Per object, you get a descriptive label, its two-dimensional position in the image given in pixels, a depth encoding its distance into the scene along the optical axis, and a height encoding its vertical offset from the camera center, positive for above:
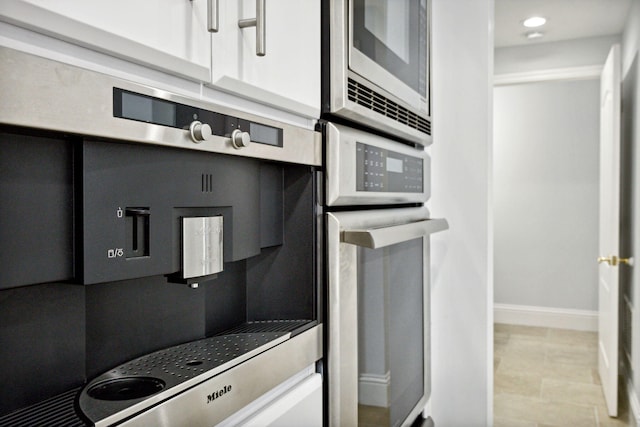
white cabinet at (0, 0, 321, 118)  0.48 +0.19
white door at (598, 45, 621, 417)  2.87 -0.12
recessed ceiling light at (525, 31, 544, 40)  3.72 +1.21
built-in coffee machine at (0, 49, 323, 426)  0.50 -0.06
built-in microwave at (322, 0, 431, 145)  0.94 +0.29
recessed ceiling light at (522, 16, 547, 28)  3.42 +1.20
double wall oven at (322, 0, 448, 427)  0.94 -0.01
